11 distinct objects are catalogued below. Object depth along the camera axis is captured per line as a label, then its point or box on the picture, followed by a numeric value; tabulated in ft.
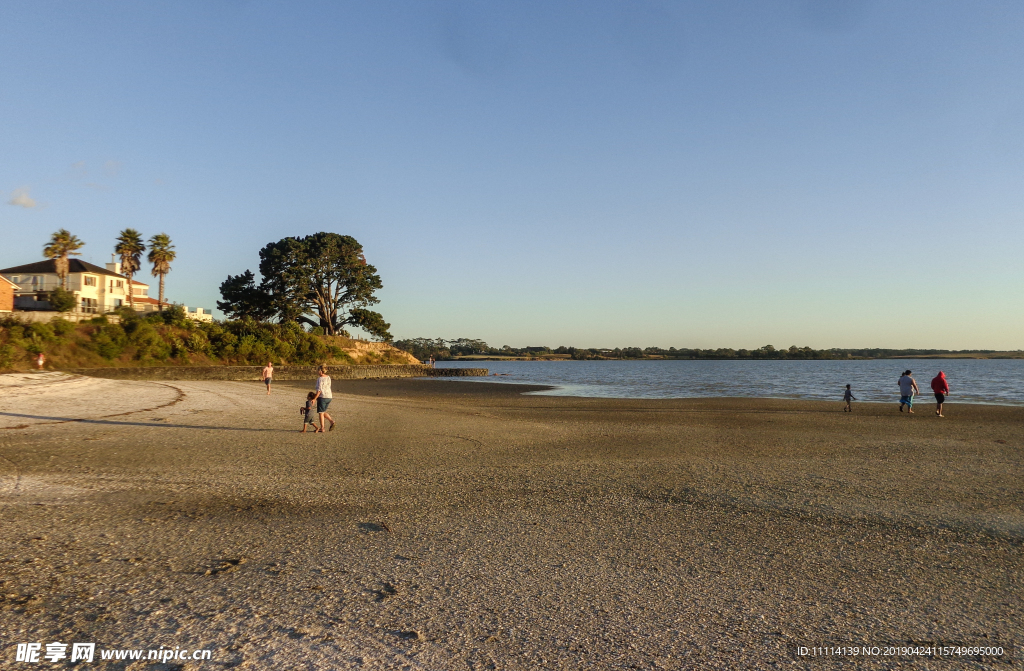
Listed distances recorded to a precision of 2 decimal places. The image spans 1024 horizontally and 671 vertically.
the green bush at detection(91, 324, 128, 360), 133.90
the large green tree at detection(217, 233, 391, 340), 220.23
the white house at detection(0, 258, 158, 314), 206.49
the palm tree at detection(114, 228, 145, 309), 208.54
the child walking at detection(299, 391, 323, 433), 49.85
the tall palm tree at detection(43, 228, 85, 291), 183.21
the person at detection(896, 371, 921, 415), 76.63
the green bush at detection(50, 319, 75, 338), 132.98
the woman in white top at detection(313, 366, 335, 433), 51.24
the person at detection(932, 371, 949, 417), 73.26
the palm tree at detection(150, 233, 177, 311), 214.48
